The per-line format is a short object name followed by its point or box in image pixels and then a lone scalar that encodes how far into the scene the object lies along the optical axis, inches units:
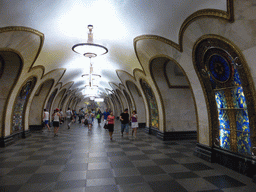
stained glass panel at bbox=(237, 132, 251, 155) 169.7
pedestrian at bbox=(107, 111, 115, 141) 349.4
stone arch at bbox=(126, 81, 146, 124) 567.7
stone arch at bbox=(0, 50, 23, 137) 270.2
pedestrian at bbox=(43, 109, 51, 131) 489.8
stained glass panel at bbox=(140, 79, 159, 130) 395.4
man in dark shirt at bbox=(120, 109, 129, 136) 376.8
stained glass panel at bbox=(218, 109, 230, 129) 198.2
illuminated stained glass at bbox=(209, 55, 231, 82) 175.9
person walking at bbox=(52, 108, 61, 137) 390.9
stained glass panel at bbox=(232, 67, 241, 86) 166.1
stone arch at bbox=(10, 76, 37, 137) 340.2
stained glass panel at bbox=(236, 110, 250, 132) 171.9
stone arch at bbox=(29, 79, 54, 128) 515.2
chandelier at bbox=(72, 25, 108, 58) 236.1
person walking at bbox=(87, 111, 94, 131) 480.7
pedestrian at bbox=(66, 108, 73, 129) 740.2
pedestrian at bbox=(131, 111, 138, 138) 374.3
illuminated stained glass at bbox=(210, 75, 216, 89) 203.7
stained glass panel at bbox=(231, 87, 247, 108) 171.0
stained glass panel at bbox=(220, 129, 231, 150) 195.9
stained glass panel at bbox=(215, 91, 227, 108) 197.5
